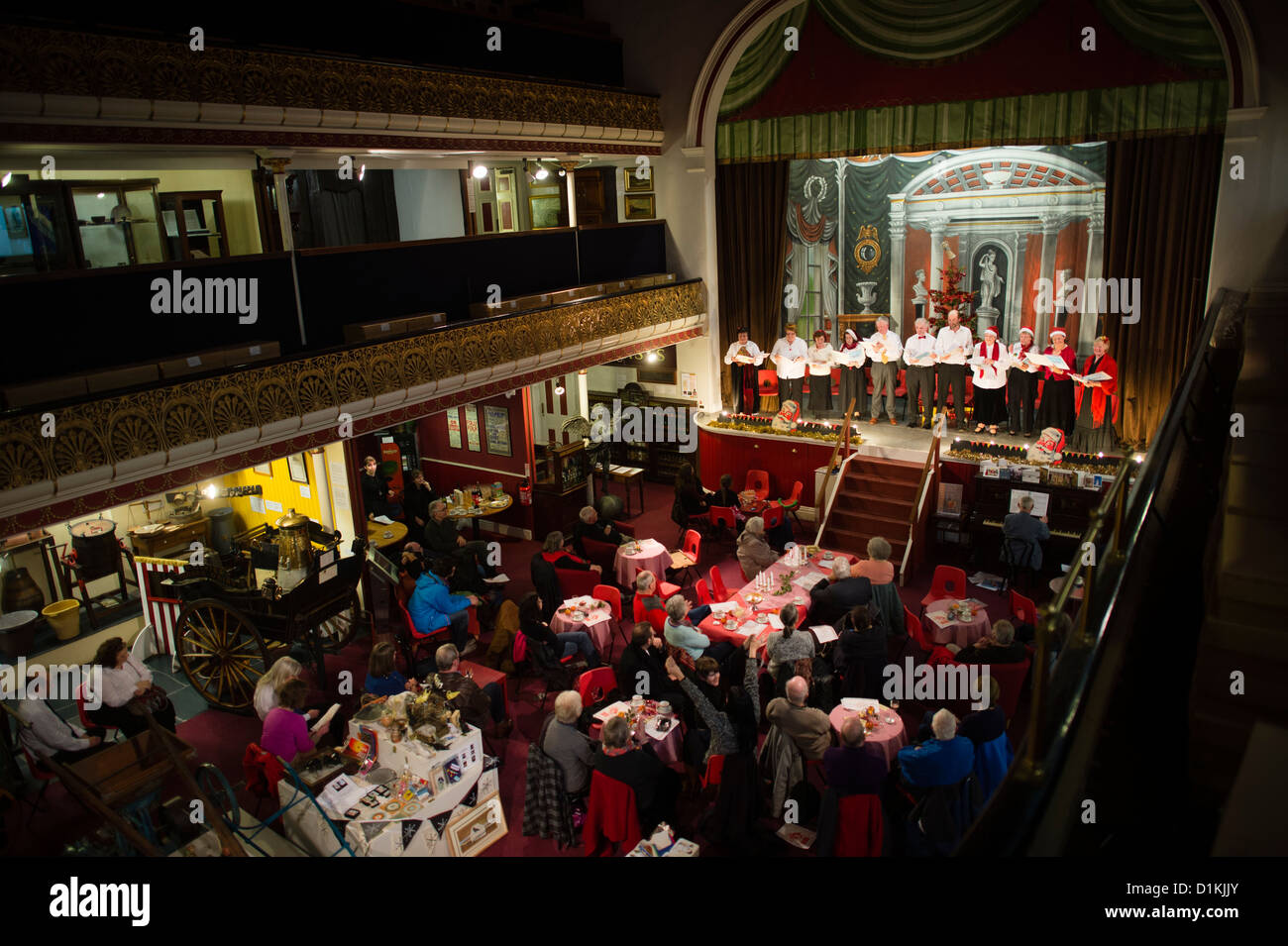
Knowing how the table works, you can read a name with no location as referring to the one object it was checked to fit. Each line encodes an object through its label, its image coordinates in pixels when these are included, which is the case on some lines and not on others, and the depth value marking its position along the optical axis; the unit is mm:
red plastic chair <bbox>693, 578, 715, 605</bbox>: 9898
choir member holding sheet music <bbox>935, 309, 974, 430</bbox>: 13094
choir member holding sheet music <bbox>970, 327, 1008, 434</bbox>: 12875
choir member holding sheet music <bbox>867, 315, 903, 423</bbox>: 13883
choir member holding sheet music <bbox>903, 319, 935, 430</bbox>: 13312
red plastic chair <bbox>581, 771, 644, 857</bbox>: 6305
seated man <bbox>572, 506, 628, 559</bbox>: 11391
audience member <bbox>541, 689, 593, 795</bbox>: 6516
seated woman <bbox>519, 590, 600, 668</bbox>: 8734
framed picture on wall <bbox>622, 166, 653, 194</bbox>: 15883
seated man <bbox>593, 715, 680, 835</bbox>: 6262
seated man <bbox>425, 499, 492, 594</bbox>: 10516
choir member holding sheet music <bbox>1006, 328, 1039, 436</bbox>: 12633
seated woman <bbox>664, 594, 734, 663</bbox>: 8086
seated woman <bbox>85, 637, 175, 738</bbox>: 7695
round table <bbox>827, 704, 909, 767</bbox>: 6832
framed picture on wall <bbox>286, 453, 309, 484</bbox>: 11062
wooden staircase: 12352
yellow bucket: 10320
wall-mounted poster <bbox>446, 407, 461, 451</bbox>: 14289
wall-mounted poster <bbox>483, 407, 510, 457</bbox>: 13523
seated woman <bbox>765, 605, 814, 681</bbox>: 7613
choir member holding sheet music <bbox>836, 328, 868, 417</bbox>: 13984
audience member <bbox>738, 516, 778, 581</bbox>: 10555
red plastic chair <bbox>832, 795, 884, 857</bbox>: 5836
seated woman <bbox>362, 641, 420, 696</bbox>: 7512
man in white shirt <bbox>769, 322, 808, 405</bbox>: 14656
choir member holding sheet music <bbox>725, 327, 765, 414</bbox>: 15258
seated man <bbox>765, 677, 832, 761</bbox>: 6609
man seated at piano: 10531
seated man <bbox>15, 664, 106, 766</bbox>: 7223
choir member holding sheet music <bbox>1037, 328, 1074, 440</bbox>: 12469
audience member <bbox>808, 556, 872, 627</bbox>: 8703
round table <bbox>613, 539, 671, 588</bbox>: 10992
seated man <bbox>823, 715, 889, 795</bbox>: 5895
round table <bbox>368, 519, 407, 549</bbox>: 11484
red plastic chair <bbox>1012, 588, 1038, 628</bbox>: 8672
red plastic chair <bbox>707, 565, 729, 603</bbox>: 9758
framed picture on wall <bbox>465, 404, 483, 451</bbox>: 13922
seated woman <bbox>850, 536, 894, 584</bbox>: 8969
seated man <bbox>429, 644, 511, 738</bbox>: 7398
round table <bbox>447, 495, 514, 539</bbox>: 12516
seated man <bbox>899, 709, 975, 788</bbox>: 5910
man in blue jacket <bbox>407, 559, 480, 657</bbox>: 9352
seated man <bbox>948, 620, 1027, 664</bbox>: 7555
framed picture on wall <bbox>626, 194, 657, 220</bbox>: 16078
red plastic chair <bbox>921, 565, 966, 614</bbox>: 9711
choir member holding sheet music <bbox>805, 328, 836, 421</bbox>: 14188
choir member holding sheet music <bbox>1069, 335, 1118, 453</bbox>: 12188
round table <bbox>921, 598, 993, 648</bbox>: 8836
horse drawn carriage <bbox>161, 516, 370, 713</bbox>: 9000
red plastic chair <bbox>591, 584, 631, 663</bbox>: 9766
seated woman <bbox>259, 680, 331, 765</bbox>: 6902
